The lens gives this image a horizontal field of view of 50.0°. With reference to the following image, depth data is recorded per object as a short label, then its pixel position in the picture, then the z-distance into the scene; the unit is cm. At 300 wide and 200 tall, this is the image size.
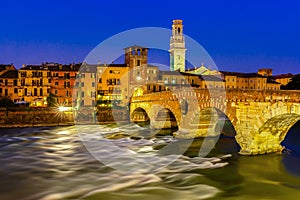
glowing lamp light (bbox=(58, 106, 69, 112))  5631
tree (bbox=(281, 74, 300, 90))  6969
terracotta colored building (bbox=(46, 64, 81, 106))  7138
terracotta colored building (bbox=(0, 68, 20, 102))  6900
